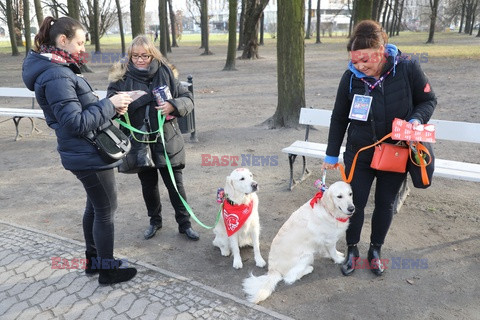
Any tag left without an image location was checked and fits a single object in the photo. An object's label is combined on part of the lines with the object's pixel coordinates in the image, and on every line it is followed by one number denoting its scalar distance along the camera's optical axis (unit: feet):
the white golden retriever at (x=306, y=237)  10.96
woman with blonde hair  12.03
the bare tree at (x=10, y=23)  82.29
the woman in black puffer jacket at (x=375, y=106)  9.78
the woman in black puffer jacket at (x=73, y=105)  8.89
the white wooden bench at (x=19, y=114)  26.03
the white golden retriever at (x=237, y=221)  12.02
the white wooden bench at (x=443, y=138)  14.34
